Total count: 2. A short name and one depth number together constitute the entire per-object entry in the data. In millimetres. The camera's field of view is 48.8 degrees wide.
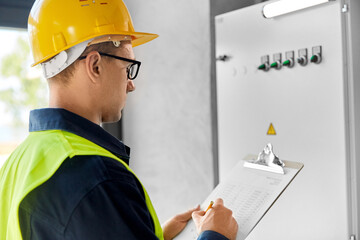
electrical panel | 1737
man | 841
